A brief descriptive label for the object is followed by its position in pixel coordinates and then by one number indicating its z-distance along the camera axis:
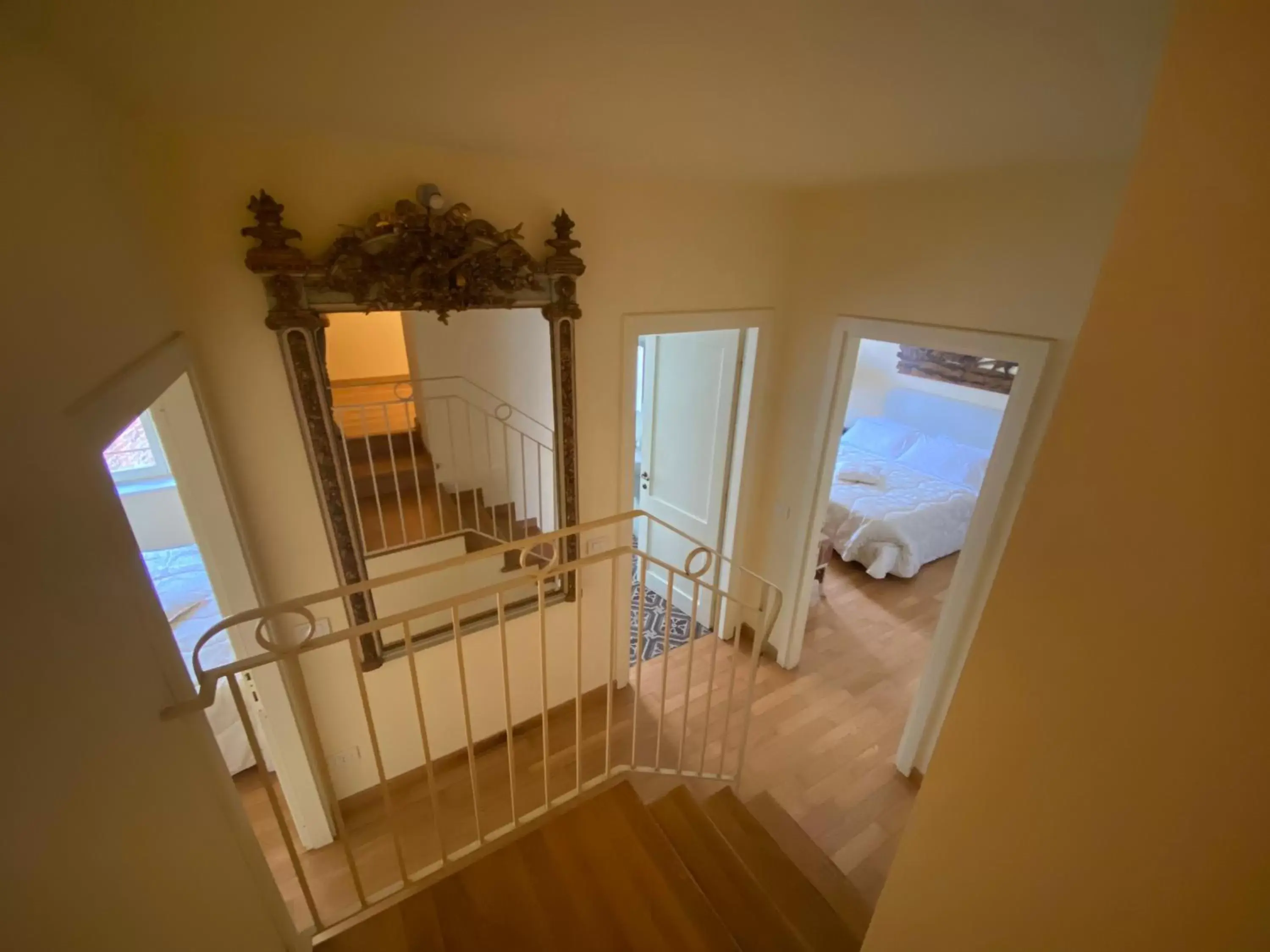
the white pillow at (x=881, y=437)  5.21
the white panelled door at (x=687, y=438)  2.90
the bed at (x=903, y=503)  3.96
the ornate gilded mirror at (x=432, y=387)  1.62
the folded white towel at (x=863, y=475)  4.47
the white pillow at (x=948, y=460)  4.63
